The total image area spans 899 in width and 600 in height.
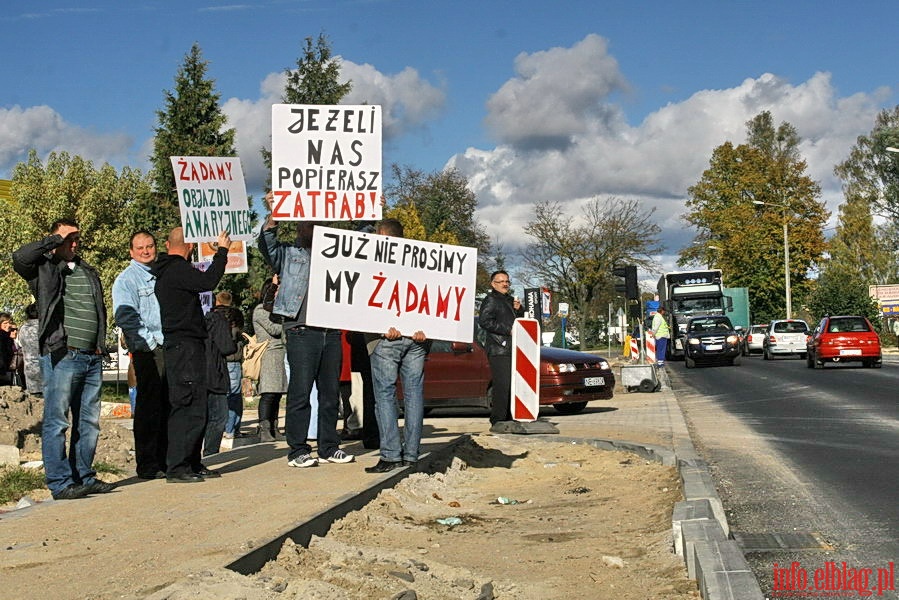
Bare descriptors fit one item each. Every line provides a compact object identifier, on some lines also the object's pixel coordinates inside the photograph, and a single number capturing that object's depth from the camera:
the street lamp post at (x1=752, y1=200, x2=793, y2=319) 66.71
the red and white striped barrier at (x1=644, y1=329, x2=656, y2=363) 31.01
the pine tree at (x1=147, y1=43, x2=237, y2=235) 53.62
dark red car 19.06
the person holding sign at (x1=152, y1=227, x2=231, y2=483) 9.16
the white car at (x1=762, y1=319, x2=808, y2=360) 50.66
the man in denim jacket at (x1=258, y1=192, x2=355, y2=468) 9.78
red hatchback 36.69
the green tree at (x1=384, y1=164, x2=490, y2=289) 80.62
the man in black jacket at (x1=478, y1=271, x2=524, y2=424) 14.38
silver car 60.19
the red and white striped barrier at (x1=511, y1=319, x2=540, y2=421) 13.97
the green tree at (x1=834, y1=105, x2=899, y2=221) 90.62
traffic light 28.32
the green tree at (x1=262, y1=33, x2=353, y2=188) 59.91
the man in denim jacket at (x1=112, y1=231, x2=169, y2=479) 9.34
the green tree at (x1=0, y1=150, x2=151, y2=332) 43.88
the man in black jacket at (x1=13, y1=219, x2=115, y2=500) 8.31
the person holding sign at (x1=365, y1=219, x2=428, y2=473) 9.73
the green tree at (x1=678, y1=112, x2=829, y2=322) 82.00
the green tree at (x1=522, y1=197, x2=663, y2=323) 76.75
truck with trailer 56.16
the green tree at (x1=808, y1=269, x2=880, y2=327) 66.50
